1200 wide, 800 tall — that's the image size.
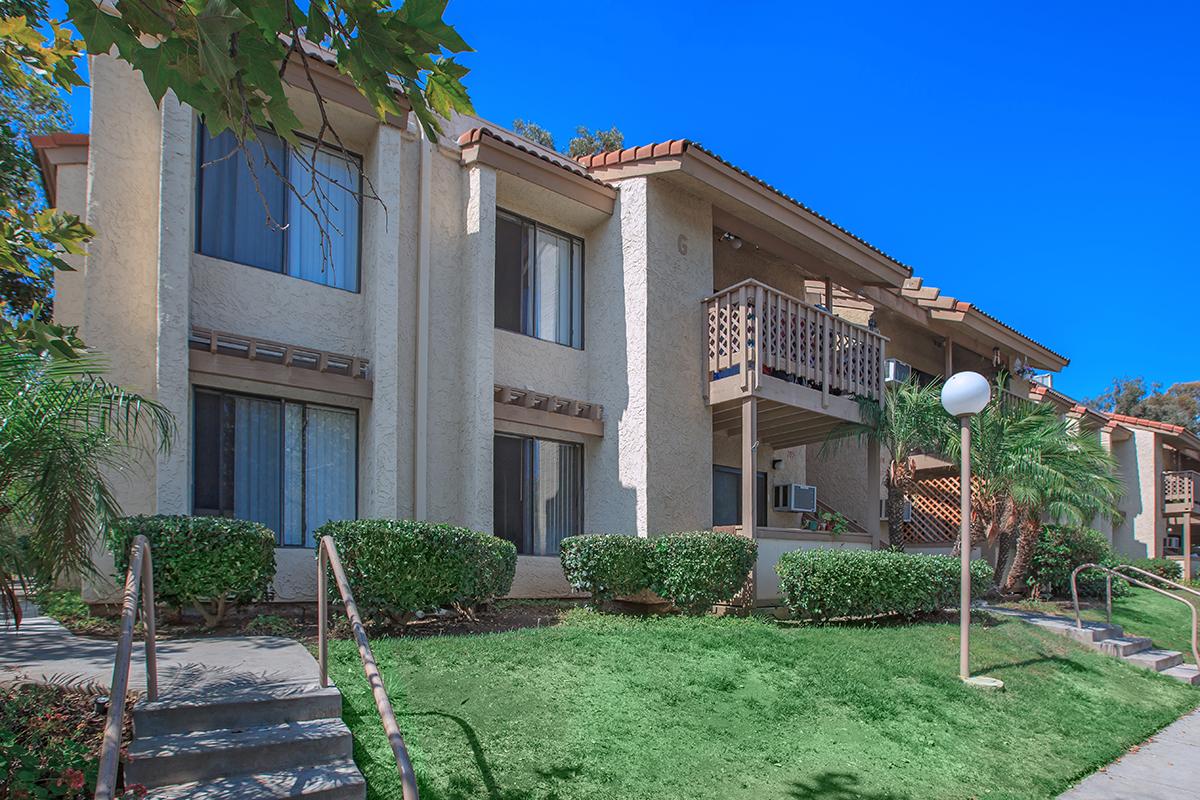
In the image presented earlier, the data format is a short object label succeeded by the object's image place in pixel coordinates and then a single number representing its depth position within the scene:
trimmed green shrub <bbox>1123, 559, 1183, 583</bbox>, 26.02
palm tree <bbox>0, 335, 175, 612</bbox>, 5.57
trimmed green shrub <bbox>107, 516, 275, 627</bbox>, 8.17
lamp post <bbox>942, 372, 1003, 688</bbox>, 9.27
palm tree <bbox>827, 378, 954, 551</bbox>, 15.17
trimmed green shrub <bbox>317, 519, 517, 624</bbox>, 8.74
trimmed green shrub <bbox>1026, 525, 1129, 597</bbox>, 16.61
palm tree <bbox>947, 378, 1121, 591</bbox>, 15.20
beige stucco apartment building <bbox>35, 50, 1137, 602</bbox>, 9.81
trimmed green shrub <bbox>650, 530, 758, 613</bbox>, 11.33
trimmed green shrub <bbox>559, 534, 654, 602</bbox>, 11.20
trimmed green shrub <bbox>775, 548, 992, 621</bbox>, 11.38
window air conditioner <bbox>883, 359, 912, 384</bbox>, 16.34
